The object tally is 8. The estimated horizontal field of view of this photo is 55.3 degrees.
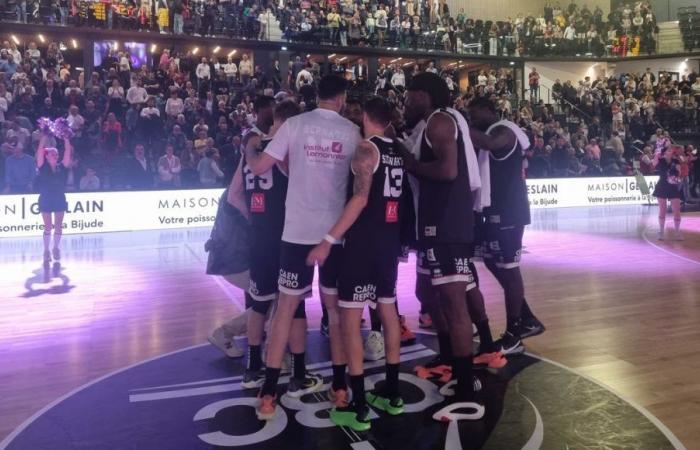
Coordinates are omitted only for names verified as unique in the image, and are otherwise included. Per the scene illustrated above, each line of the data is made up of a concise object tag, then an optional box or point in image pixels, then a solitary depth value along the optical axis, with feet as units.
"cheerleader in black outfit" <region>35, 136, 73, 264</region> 28.71
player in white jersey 12.24
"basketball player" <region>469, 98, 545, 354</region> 15.80
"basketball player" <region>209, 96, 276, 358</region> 13.89
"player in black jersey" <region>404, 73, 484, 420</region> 12.82
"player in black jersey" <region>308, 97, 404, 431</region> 12.03
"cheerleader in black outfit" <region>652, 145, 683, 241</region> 34.56
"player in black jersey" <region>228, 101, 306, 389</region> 13.52
